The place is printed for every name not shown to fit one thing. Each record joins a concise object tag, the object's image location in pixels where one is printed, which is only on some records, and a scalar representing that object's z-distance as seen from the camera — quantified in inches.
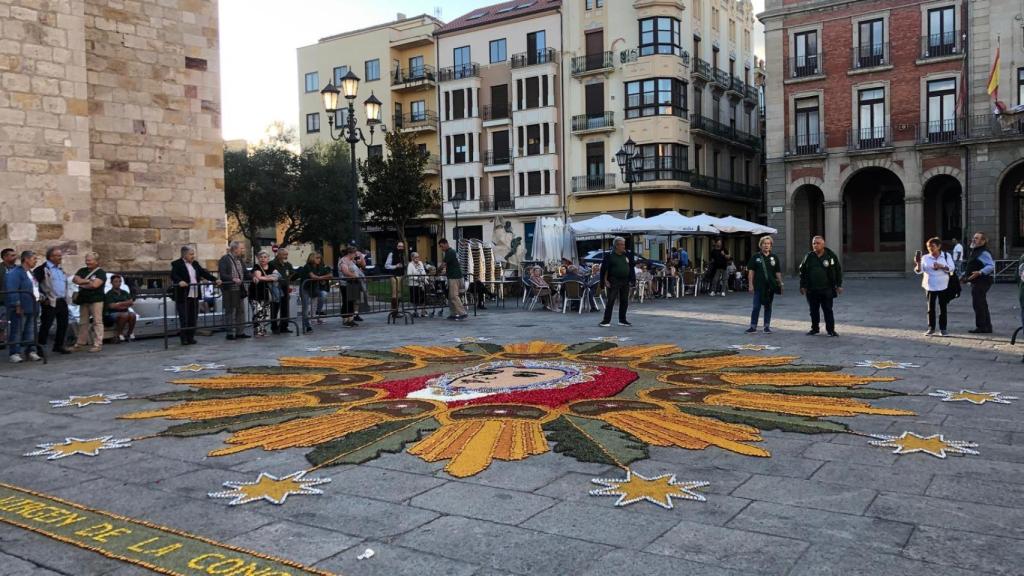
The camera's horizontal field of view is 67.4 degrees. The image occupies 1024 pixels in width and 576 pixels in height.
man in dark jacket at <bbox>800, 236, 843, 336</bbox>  463.2
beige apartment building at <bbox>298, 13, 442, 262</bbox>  1897.1
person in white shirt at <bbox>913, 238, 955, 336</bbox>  455.8
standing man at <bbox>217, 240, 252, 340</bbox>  505.7
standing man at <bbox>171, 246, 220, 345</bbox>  476.4
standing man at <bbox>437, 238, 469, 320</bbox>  620.7
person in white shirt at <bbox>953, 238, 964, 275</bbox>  845.5
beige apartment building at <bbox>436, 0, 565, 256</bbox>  1684.3
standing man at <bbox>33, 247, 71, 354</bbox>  438.3
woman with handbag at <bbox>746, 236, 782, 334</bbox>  489.7
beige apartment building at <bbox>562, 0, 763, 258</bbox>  1534.2
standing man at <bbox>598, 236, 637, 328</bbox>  540.4
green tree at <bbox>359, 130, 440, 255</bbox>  1371.8
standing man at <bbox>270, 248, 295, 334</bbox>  536.7
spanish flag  1001.0
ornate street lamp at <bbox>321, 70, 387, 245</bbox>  689.0
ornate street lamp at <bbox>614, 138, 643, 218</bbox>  920.3
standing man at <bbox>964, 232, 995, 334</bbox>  438.0
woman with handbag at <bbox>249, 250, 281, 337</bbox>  522.6
